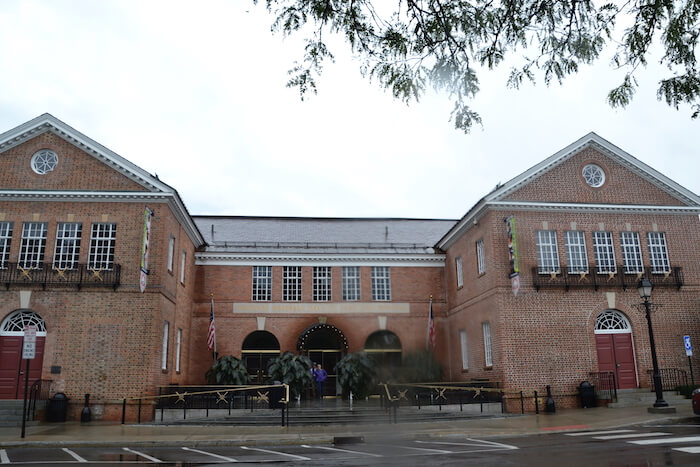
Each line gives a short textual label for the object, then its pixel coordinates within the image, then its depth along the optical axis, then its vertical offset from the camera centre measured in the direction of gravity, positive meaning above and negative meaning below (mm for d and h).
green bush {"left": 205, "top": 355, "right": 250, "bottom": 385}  22656 +40
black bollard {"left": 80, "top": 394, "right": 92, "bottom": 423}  19391 -1308
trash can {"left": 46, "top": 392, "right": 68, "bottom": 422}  19453 -1078
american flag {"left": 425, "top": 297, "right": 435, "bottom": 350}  27531 +1713
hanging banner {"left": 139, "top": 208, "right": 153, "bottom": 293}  20609 +4407
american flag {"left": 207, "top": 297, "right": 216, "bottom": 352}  26969 +1748
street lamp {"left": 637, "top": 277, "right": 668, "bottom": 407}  18297 +708
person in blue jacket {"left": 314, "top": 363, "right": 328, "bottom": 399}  25672 -187
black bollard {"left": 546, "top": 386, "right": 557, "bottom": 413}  20547 -1315
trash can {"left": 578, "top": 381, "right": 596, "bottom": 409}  21375 -997
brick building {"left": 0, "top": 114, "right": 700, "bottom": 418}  20828 +3837
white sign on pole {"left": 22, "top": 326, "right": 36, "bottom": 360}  15852 +872
